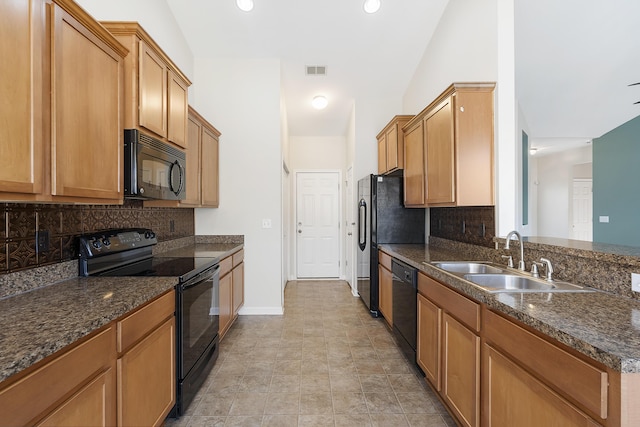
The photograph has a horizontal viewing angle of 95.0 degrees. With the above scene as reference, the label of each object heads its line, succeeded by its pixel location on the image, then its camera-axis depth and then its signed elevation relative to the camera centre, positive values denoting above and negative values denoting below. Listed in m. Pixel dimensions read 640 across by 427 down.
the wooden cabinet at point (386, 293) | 3.02 -0.88
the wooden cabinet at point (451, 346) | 1.49 -0.79
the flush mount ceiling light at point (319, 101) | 4.39 +1.70
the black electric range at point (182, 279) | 1.74 -0.44
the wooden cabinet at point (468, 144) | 2.19 +0.53
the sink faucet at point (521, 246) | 1.80 -0.21
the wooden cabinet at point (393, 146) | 3.38 +0.83
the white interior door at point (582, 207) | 6.05 +0.12
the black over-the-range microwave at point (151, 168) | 1.63 +0.29
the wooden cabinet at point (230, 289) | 2.67 -0.76
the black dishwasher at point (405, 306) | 2.31 -0.79
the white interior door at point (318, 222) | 5.67 -0.16
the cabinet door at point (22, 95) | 0.99 +0.43
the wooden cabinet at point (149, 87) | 1.66 +0.81
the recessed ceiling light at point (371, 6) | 2.88 +2.07
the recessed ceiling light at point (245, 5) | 2.88 +2.08
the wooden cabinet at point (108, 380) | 0.80 -0.58
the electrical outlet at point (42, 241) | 1.47 -0.13
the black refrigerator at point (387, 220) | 3.53 -0.08
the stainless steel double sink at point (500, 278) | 1.44 -0.39
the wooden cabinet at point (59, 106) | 1.02 +0.45
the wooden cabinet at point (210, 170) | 3.04 +0.49
